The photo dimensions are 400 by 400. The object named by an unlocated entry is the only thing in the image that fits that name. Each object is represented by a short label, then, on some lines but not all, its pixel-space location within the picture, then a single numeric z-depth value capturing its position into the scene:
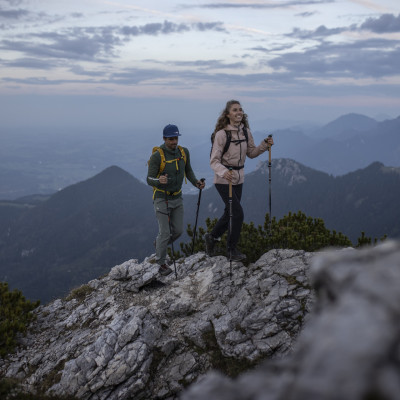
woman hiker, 8.98
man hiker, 9.71
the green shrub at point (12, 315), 9.77
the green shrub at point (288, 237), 11.21
